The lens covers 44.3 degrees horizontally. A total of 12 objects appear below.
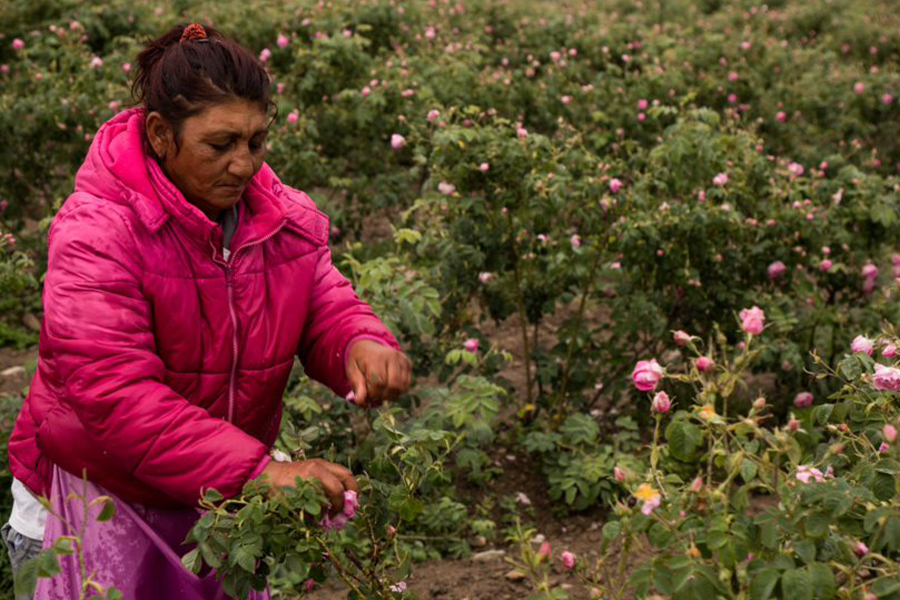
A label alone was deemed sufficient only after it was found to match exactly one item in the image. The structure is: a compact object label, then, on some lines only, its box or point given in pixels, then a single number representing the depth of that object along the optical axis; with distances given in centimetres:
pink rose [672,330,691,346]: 184
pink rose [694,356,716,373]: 173
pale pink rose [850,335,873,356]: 215
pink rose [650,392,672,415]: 188
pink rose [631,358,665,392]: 186
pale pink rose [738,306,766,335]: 178
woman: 185
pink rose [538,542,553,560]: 176
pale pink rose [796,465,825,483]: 171
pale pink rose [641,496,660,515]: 163
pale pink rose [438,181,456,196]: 393
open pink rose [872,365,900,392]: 190
